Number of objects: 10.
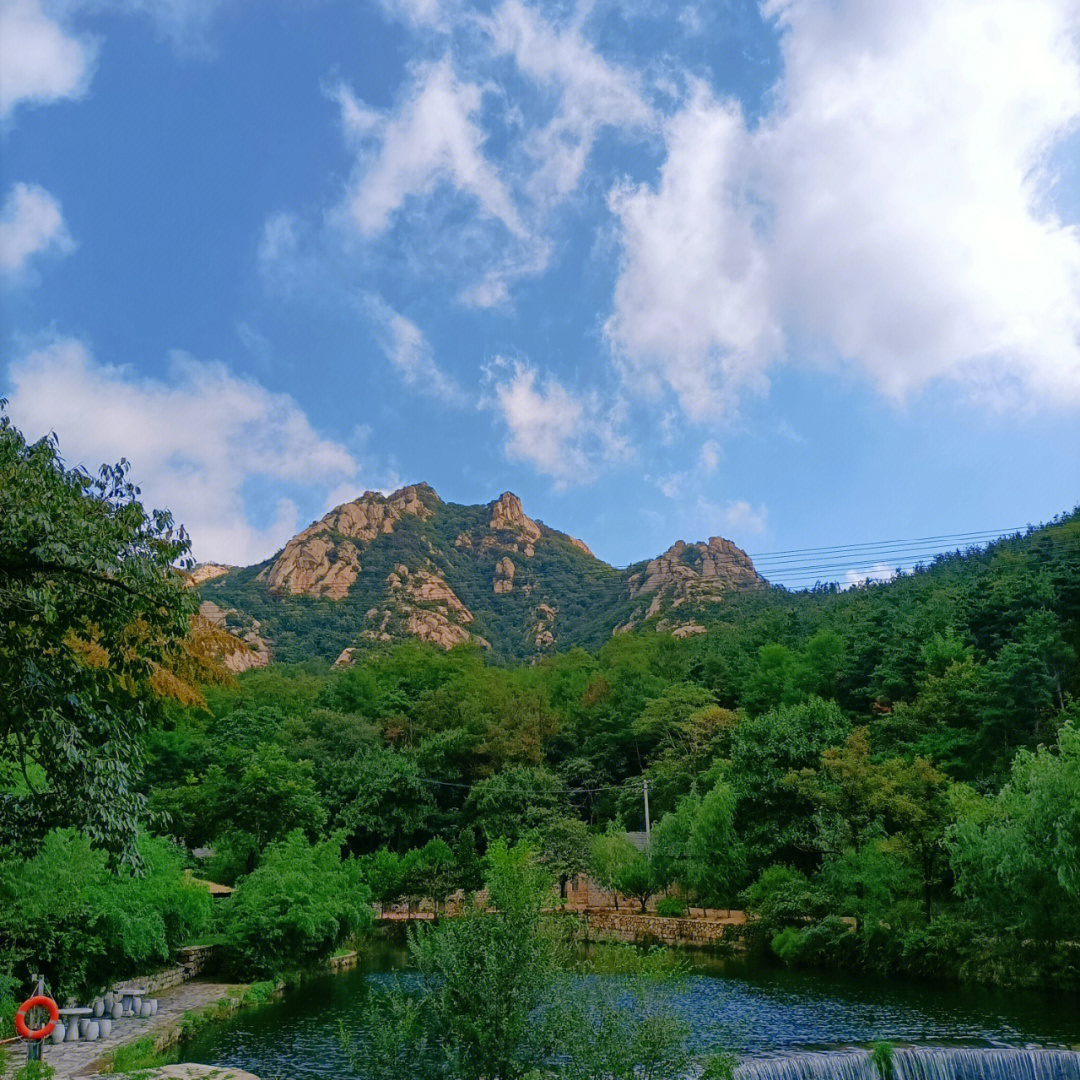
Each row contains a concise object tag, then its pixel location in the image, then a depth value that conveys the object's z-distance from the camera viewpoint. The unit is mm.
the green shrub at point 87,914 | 15555
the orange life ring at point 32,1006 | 13039
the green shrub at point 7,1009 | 15086
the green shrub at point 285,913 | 22641
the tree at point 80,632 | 7852
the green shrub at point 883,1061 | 14062
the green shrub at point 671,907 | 33406
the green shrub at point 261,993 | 20750
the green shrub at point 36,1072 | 10711
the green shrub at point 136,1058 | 13523
